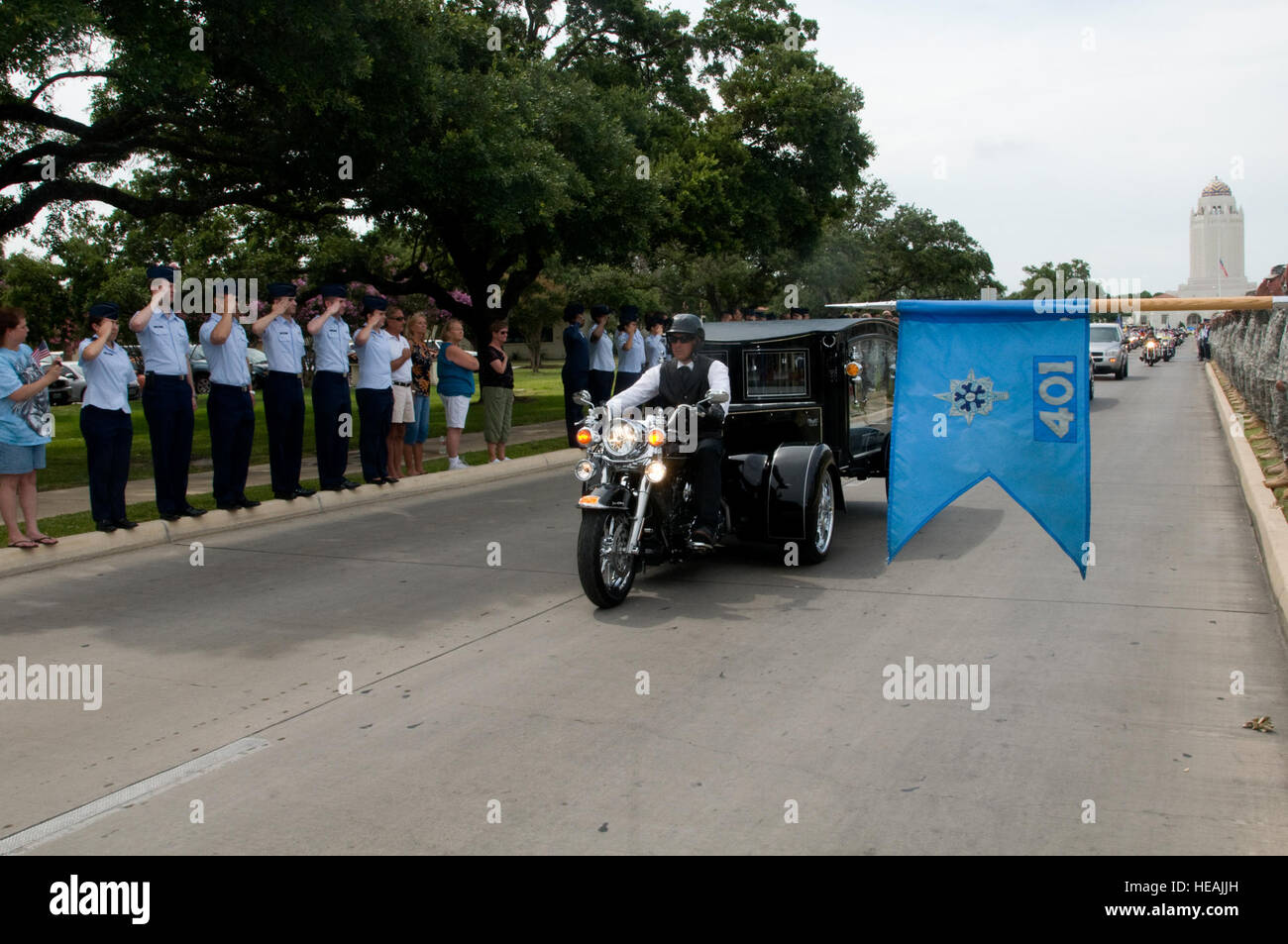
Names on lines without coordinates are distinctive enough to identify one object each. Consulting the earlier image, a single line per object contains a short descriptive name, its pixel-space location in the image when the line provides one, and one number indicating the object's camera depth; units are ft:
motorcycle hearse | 25.91
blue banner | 17.98
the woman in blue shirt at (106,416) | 31.32
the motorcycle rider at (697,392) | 27.50
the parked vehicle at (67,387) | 105.09
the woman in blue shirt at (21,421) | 29.12
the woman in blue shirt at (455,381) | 47.64
